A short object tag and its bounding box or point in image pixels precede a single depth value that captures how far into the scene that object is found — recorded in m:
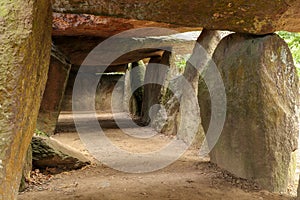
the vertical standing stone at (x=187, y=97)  6.84
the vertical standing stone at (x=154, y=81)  9.50
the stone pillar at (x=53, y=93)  7.32
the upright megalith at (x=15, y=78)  1.99
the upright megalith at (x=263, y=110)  3.56
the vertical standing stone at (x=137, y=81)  12.85
